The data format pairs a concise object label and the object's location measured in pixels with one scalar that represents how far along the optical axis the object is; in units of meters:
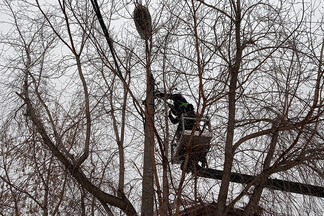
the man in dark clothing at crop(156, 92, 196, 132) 4.60
